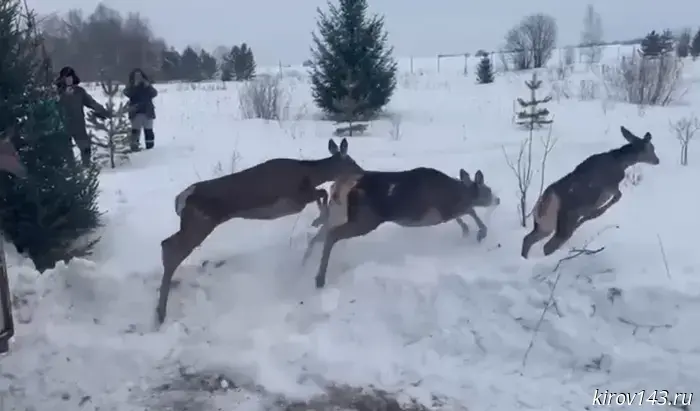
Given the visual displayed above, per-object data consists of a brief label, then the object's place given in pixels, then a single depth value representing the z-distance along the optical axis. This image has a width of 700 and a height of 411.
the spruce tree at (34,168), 6.04
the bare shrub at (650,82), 16.70
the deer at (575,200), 5.46
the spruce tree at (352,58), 17.06
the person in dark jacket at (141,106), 12.16
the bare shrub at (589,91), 18.53
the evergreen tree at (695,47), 34.75
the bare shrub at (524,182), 6.25
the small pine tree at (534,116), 12.24
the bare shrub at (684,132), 9.02
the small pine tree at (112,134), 10.47
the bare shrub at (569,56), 34.93
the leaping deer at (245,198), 5.21
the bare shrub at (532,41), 36.03
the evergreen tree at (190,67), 40.75
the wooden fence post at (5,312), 4.65
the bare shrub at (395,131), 12.16
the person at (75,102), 9.30
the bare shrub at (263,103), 16.03
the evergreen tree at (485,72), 27.41
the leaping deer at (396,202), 5.44
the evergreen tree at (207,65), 41.12
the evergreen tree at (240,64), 34.66
